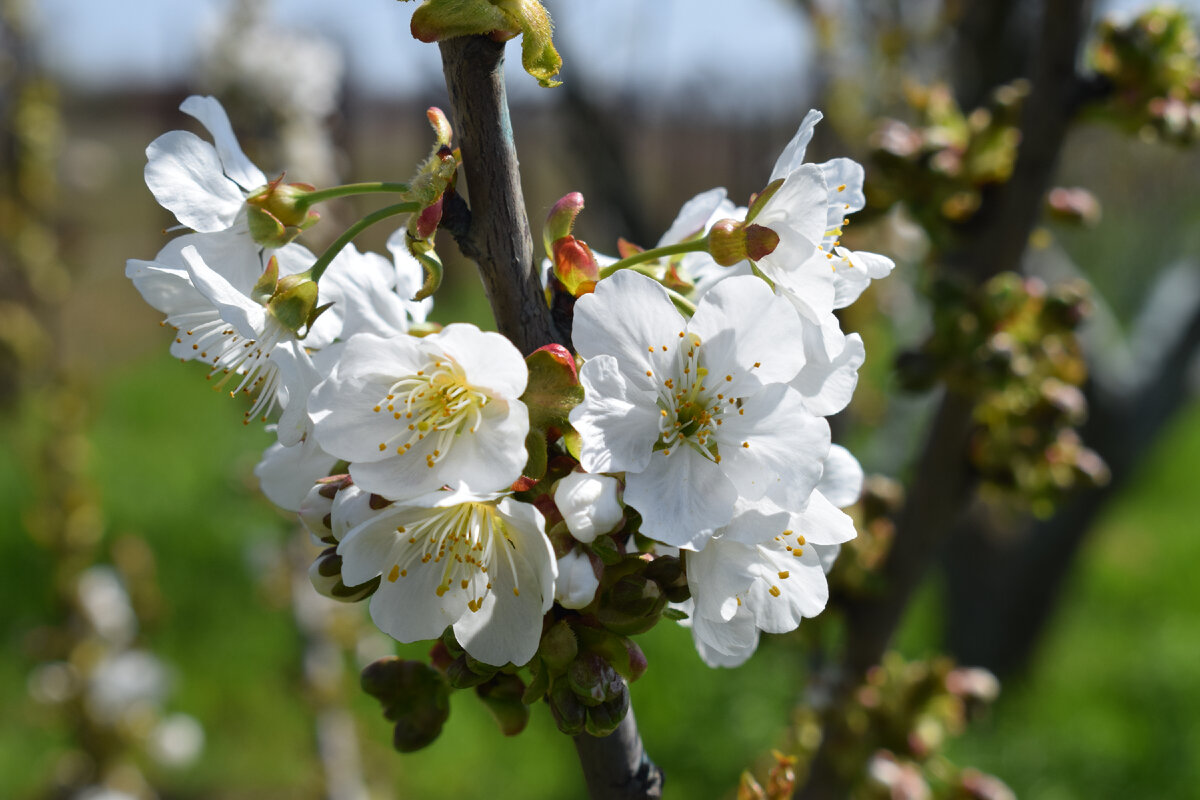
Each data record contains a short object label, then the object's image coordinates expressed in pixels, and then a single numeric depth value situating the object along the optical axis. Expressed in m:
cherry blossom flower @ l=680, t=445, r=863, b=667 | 0.27
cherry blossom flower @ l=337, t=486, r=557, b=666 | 0.27
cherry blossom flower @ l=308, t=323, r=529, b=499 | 0.26
